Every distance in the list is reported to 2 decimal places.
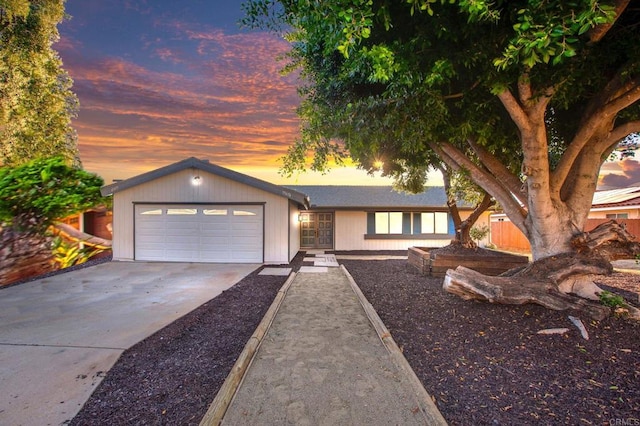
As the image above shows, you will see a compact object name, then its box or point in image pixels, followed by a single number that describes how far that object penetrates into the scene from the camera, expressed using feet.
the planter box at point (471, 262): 27.50
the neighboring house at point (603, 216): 41.86
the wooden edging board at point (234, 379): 7.98
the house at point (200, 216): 37.63
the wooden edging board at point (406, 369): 8.04
